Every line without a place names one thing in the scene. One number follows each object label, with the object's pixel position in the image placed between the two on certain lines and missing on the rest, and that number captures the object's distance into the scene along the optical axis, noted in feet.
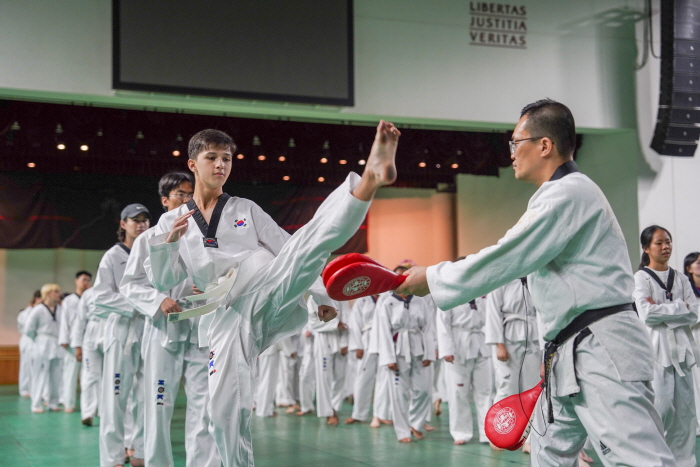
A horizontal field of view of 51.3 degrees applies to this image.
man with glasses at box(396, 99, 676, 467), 7.24
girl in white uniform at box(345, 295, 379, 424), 27.53
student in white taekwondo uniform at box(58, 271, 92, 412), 33.09
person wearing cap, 16.66
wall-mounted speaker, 28.07
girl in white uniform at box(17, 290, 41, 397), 40.11
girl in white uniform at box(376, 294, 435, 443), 23.71
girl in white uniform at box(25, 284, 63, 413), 34.86
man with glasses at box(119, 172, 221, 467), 13.19
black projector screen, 24.26
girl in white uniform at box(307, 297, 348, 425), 28.86
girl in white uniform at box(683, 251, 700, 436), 22.45
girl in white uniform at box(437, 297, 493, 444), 22.11
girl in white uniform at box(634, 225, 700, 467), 16.39
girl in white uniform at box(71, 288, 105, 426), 26.73
